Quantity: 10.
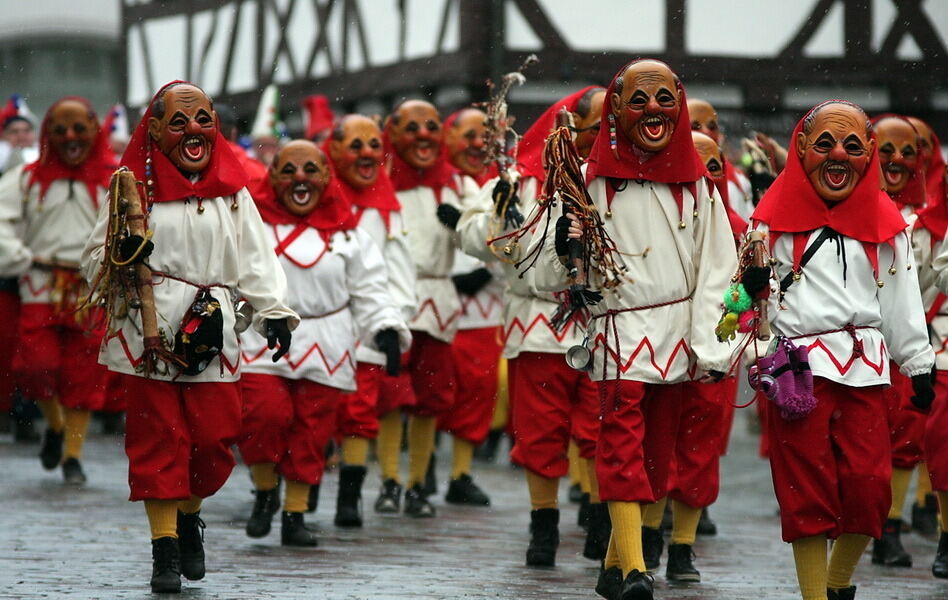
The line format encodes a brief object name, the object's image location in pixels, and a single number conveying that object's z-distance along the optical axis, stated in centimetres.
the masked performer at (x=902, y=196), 1958
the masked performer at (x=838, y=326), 1447
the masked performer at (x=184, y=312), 1574
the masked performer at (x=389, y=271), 2139
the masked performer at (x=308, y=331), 1911
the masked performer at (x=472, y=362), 2383
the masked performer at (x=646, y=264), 1539
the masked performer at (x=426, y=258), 2330
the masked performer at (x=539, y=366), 1811
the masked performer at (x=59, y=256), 2420
